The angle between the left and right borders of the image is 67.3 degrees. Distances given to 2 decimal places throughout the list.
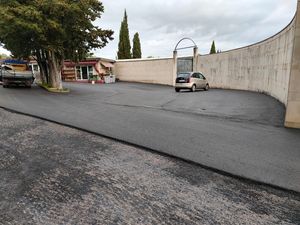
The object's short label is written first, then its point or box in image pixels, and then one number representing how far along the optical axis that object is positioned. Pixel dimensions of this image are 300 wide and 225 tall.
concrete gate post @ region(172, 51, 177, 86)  25.75
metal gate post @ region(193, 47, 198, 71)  24.45
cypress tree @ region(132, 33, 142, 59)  38.94
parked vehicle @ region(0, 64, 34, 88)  17.23
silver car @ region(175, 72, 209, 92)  18.00
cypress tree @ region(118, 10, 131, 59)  37.16
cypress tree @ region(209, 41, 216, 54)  40.78
